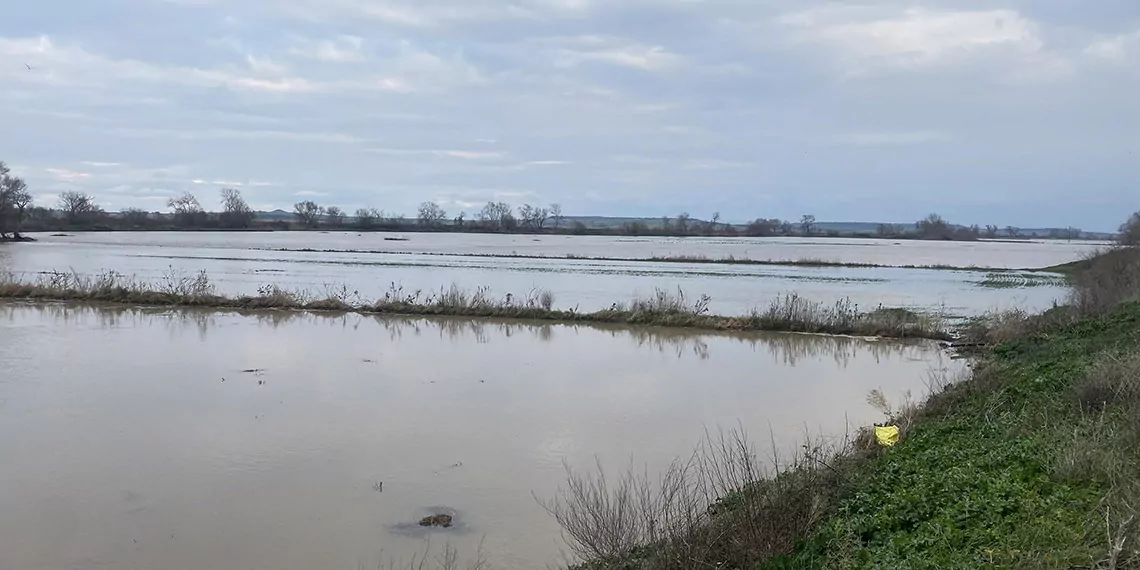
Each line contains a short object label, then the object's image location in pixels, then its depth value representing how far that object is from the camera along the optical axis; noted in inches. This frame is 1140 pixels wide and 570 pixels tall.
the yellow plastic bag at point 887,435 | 335.0
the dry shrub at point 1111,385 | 299.3
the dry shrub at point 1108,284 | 748.0
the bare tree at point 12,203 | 2733.8
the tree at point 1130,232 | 2004.9
